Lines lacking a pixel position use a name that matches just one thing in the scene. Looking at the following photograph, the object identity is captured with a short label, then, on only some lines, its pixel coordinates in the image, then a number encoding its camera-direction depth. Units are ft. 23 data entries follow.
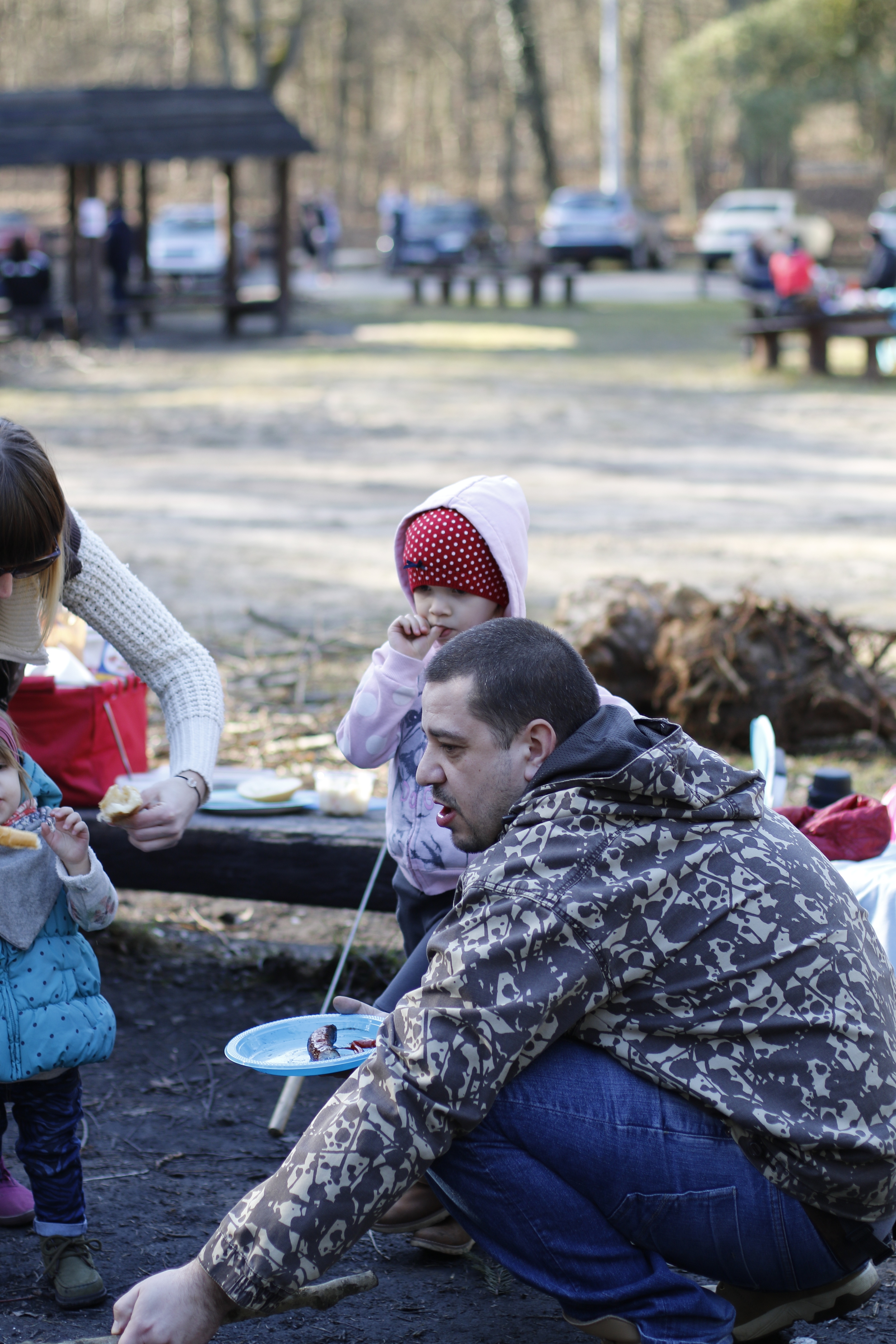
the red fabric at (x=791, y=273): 53.88
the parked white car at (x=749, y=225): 101.81
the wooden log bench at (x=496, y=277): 79.77
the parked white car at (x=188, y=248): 94.22
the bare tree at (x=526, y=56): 117.50
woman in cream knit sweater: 8.40
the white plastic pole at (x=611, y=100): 122.42
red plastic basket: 10.80
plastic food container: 12.11
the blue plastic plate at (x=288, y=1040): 7.91
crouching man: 6.31
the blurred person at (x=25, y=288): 64.23
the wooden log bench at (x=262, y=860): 11.56
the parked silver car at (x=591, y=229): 105.60
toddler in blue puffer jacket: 7.98
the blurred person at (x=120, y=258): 68.03
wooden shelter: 62.08
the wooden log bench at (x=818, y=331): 49.21
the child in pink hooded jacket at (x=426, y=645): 9.51
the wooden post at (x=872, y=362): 49.26
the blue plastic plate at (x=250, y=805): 11.93
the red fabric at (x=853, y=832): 9.73
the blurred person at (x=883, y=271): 55.16
